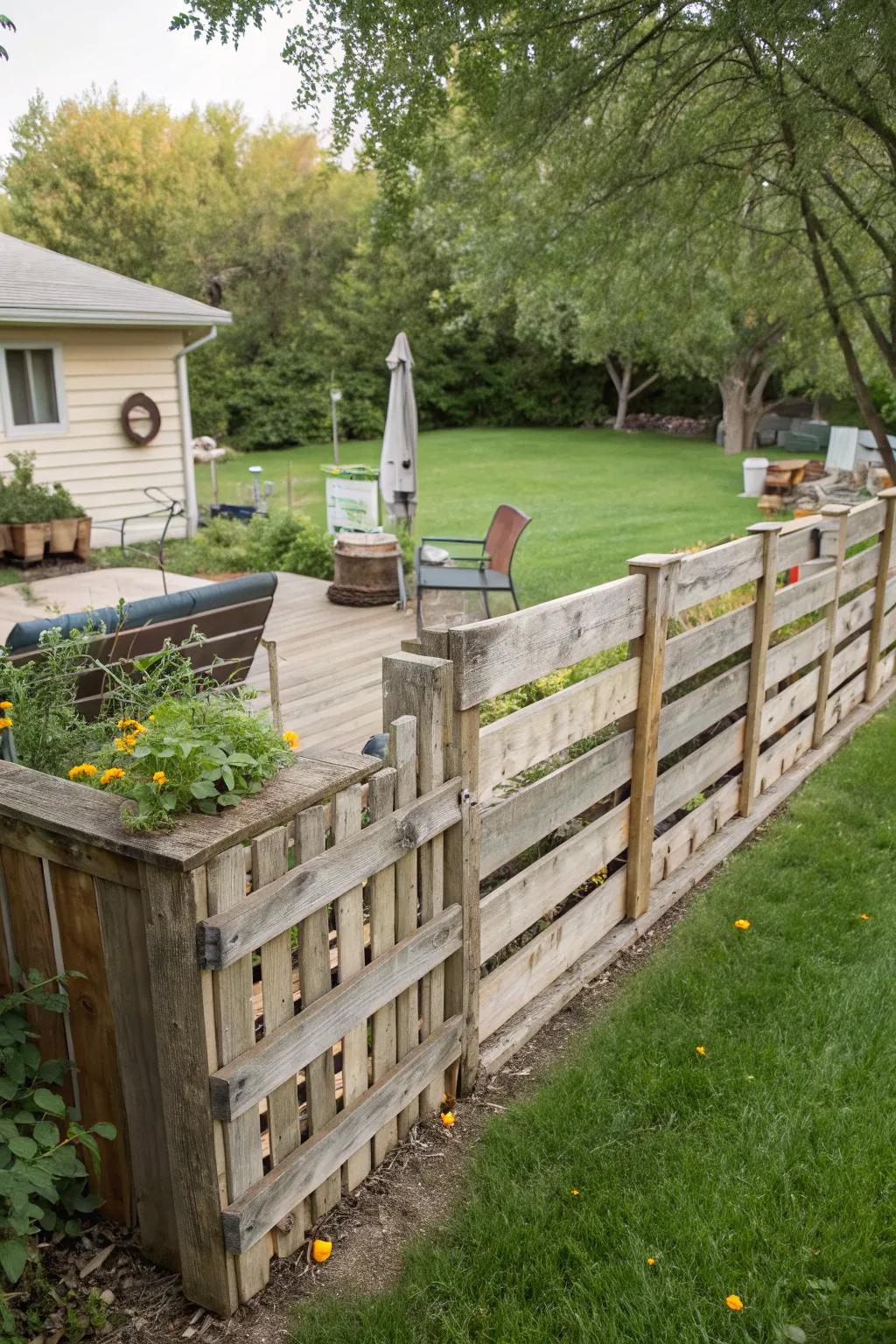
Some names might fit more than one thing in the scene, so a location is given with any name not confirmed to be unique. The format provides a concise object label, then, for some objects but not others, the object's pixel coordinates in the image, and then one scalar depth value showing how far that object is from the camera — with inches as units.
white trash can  718.5
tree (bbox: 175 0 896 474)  197.9
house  460.1
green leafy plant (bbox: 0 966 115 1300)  79.7
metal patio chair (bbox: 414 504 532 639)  299.6
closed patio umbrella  394.0
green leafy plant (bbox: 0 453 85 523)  430.3
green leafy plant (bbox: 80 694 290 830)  81.0
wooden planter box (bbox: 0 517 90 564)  428.1
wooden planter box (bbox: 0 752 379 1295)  79.0
